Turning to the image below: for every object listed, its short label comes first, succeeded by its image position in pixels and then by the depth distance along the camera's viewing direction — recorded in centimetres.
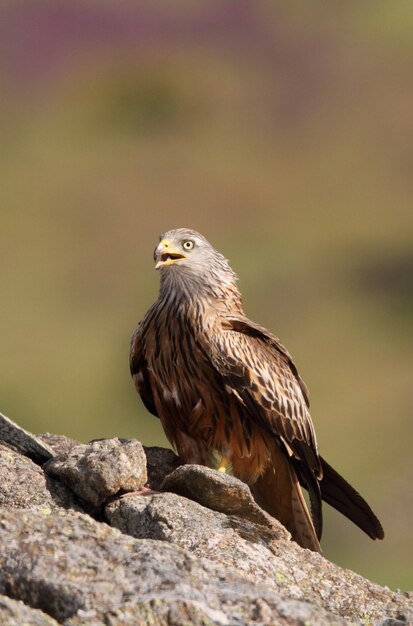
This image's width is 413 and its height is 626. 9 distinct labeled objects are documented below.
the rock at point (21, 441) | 1376
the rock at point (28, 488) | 1222
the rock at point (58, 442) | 1506
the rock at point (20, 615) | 701
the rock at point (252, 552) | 1088
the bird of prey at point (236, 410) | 1678
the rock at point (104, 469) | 1223
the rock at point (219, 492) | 1240
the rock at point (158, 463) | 1502
